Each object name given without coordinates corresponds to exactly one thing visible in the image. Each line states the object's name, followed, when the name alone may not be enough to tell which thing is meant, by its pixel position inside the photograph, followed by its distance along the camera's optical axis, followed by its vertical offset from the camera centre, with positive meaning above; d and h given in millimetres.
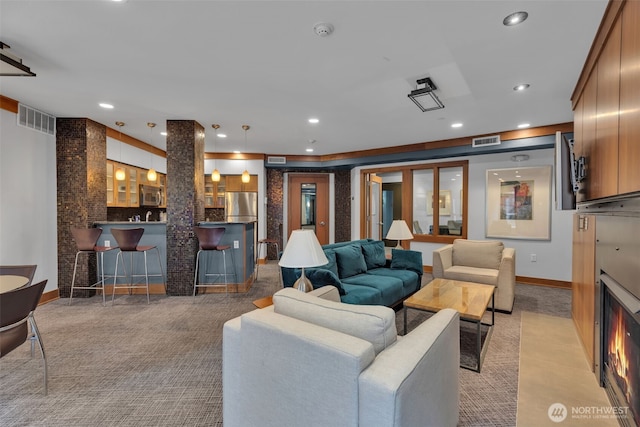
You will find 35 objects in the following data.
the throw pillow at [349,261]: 3666 -645
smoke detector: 2086 +1312
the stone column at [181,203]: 4359 +109
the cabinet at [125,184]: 5281 +494
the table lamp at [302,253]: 2105 -309
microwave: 6191 +328
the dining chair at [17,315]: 1775 -663
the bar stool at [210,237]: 4121 -378
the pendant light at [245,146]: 4676 +1324
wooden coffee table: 2463 -856
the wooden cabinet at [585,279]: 2478 -655
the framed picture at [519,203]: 5016 +136
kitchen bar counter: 4516 -586
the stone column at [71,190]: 4254 +293
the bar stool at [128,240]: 3840 -393
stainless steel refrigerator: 6805 +101
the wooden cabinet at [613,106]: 1561 +692
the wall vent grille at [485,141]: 4832 +1164
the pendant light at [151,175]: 4849 +584
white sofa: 1066 -644
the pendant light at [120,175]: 4788 +577
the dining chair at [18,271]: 2523 -524
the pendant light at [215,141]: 4664 +1334
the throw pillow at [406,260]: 4145 -709
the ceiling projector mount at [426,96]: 2963 +1220
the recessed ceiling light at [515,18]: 1963 +1311
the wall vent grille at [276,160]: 6648 +1140
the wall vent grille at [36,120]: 3716 +1205
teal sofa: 2838 -779
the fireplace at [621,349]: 1562 -854
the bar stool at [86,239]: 3900 -386
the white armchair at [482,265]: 3717 -784
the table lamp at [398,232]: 4316 -317
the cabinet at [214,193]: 6969 +410
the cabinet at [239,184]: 6758 +613
